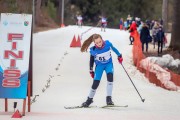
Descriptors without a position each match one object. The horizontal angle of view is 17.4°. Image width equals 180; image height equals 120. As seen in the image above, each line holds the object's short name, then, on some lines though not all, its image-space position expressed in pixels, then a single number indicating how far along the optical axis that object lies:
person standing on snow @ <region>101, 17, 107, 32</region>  55.53
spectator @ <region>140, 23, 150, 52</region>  31.82
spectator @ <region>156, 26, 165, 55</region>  30.72
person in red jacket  33.76
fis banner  11.29
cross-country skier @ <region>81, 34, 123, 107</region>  12.98
